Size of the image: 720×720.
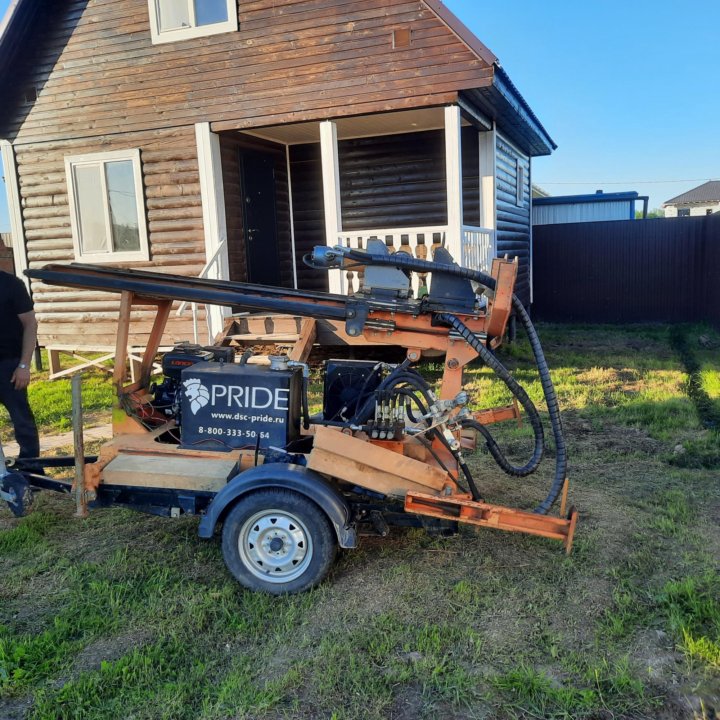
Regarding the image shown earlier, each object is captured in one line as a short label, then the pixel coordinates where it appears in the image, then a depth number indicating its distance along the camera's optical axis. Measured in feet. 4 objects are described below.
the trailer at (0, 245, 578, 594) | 11.92
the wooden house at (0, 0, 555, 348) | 28.09
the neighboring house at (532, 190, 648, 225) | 63.77
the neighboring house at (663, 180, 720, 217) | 161.99
